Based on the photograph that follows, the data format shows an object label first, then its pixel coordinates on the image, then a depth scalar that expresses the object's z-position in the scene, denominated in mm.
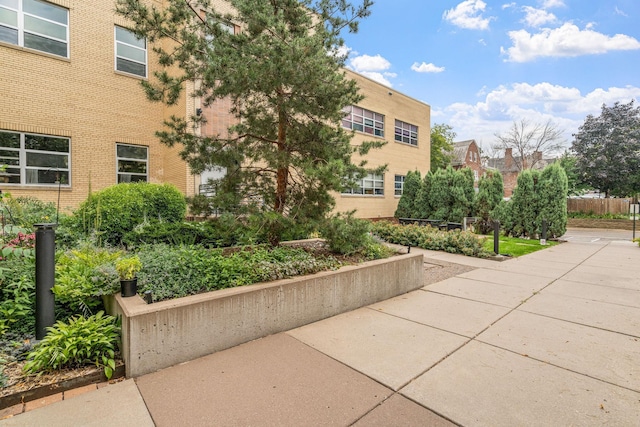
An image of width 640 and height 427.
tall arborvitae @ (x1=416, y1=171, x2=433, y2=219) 18141
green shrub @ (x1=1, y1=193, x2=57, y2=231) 5539
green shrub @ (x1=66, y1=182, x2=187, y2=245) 6477
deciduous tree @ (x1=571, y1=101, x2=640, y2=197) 25844
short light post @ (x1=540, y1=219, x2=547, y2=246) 12405
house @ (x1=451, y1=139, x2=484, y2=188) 47647
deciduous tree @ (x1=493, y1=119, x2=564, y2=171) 35812
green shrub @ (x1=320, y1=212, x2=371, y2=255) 4805
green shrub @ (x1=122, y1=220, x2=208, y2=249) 6195
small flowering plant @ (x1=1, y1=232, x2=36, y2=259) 4473
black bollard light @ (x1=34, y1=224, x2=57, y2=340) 2992
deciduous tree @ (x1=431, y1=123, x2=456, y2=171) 35781
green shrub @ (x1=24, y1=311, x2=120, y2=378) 2684
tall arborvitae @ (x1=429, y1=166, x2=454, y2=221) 17156
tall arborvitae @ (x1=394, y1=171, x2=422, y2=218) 19172
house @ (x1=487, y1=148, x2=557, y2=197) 37812
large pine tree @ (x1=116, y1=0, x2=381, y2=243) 3930
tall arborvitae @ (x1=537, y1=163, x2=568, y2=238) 13195
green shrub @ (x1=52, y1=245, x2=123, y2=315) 3316
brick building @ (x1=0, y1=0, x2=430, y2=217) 10055
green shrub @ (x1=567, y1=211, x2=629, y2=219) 23619
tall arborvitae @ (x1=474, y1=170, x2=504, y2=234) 15845
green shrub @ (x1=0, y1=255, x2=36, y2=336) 3193
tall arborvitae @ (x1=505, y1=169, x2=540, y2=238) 13633
